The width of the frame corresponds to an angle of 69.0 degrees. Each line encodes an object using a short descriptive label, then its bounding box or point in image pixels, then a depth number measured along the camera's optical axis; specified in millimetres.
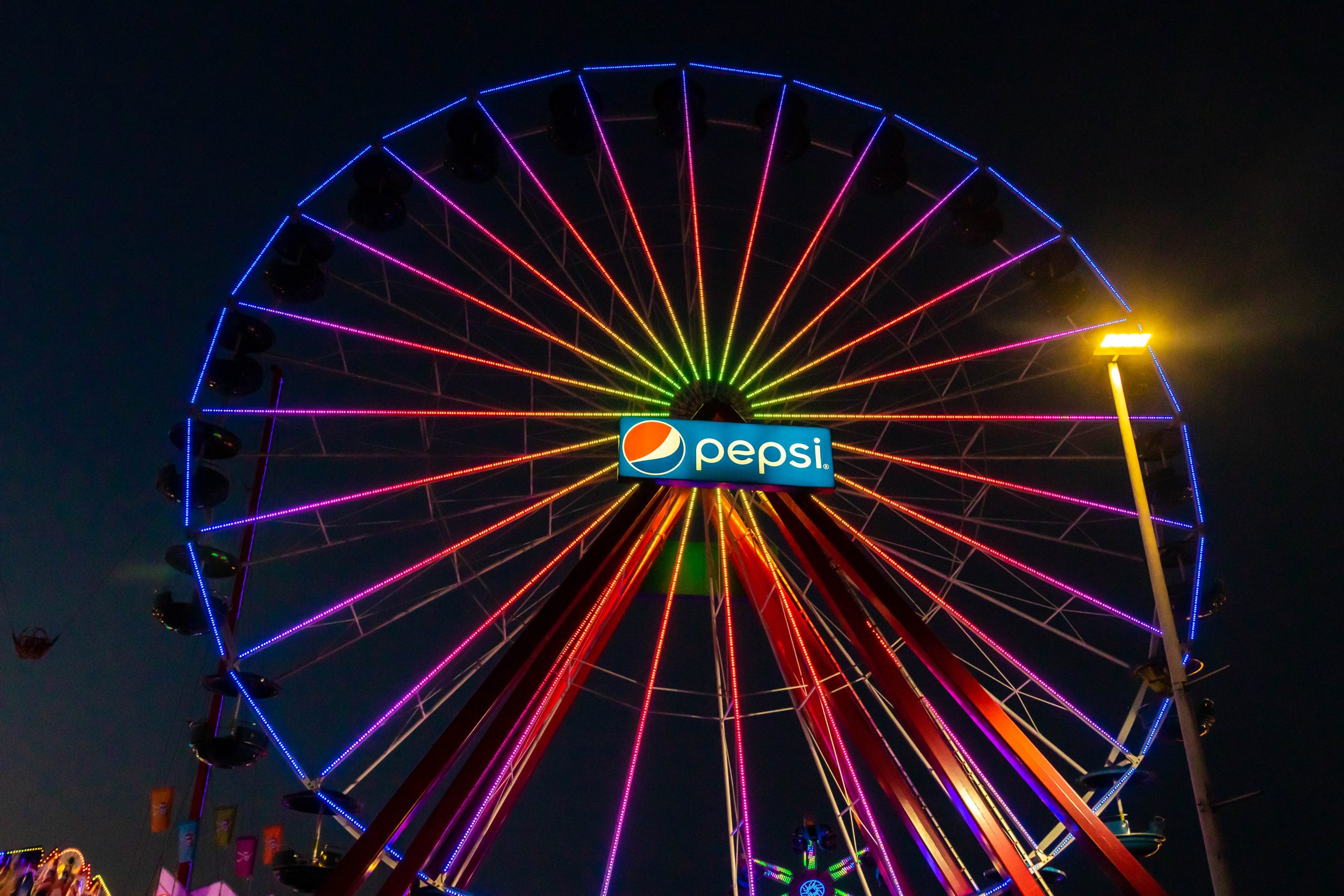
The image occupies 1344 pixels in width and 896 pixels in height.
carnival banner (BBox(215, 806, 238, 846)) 17516
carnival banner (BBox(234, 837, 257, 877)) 17984
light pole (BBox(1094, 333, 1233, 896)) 7355
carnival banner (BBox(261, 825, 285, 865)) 18500
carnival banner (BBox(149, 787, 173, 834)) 18094
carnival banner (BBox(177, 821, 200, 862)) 15258
